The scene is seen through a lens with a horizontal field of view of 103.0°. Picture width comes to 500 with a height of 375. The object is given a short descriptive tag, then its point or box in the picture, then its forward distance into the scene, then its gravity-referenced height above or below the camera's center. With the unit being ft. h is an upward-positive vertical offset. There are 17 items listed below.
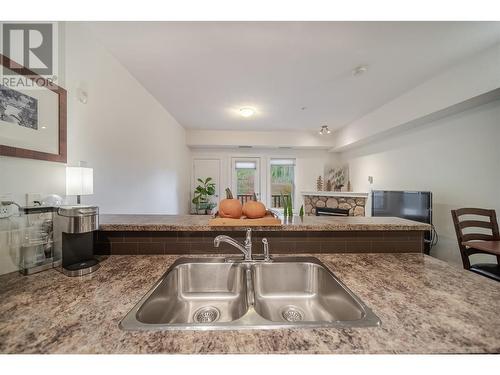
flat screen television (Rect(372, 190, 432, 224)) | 8.32 -0.83
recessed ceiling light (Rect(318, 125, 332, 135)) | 13.37 +3.88
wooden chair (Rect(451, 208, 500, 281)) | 6.00 -1.44
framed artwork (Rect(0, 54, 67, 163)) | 3.20 +1.34
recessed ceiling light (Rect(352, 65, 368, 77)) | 6.79 +4.11
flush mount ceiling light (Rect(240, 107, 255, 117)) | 10.60 +4.14
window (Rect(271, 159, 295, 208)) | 17.28 +0.93
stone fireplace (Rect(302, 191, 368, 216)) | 13.61 -1.00
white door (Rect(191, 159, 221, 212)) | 16.90 +1.54
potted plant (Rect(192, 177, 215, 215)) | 15.64 -0.57
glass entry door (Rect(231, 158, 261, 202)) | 17.13 +1.11
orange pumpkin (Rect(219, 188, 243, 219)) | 3.64 -0.39
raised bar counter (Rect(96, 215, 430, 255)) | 3.54 -0.90
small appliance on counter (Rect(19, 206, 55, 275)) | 2.79 -0.75
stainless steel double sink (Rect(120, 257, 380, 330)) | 2.63 -1.57
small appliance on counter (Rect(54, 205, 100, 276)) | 2.86 -0.71
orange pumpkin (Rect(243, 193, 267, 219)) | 3.66 -0.41
